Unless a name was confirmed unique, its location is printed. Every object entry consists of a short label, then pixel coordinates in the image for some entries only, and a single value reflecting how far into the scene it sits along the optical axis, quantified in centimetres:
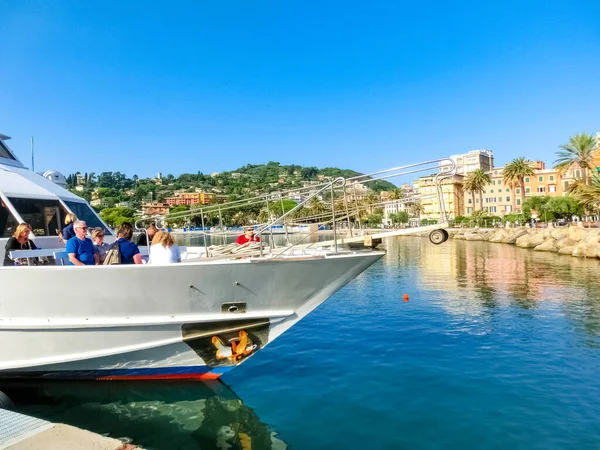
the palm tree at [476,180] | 8056
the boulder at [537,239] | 4362
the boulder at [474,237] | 6126
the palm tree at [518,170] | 7275
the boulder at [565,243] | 3699
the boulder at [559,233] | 4147
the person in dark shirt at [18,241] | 708
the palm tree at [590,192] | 3814
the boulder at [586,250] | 3167
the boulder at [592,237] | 3344
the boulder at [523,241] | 4462
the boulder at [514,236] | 5084
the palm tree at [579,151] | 5356
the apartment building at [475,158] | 18615
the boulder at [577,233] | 3819
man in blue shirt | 688
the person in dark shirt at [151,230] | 808
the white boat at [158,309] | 668
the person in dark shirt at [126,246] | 713
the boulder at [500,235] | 5443
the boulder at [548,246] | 3866
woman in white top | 686
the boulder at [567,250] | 3484
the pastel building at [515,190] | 9375
